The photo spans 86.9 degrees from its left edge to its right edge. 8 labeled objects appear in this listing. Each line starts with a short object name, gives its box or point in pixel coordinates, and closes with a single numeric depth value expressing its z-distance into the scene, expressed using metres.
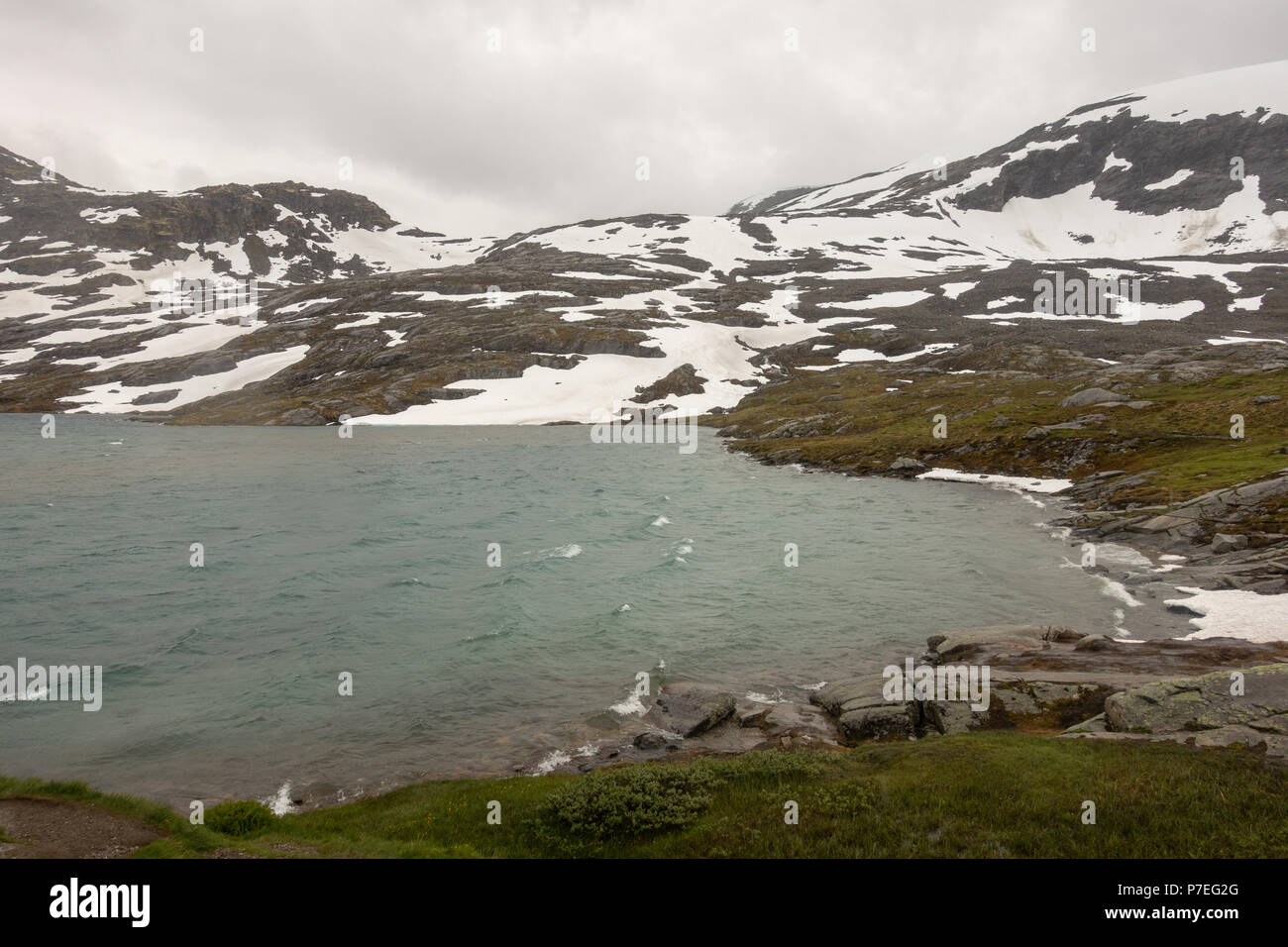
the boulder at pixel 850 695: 20.47
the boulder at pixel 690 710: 20.20
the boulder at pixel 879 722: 19.28
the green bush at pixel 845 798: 13.26
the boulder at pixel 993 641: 23.77
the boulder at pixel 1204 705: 15.17
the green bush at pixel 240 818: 14.08
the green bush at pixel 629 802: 13.48
